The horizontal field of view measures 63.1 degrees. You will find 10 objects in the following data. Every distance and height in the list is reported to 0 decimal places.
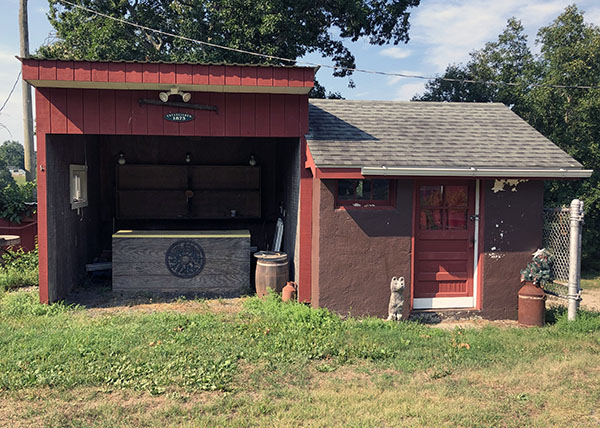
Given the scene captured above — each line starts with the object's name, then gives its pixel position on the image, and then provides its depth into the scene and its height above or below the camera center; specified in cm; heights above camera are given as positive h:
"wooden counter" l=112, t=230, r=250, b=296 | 855 -124
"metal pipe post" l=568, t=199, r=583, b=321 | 713 -92
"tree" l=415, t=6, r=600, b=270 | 1466 +293
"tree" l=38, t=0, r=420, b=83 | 1659 +609
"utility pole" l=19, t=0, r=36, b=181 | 1523 +262
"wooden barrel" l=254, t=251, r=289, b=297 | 823 -136
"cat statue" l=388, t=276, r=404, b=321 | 704 -155
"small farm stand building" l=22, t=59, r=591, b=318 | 722 +16
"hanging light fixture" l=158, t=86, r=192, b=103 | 746 +150
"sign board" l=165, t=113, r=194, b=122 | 773 +120
